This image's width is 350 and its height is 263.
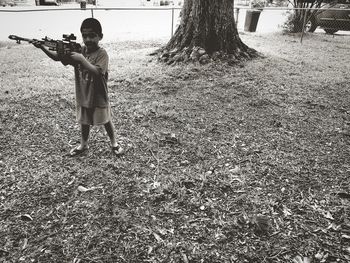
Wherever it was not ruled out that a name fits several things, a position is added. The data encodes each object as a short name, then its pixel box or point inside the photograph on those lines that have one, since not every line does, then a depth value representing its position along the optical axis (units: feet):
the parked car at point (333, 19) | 44.91
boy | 8.62
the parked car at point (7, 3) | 80.96
